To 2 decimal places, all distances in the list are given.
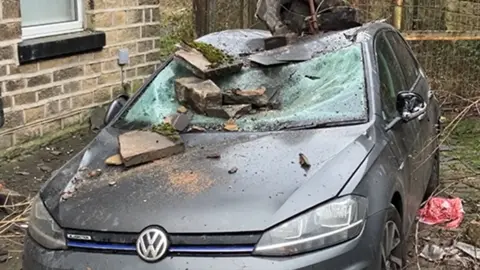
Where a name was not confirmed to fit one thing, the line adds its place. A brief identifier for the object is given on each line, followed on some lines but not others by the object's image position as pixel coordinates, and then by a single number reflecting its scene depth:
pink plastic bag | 5.71
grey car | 3.40
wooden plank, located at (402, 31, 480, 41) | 9.15
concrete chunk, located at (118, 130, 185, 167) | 4.06
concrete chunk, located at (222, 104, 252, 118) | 4.52
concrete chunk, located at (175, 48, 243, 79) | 4.84
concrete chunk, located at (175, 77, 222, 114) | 4.59
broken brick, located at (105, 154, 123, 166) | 4.11
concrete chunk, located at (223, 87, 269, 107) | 4.60
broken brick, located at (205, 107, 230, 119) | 4.53
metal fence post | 9.68
